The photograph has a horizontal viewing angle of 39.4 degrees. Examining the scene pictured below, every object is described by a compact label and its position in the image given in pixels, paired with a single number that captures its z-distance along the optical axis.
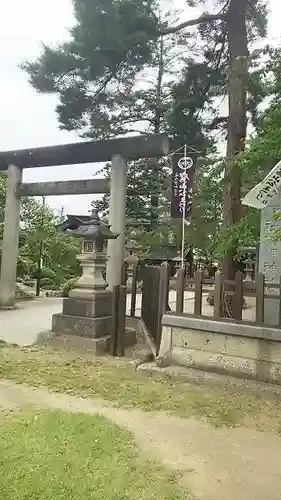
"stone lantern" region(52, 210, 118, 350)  6.89
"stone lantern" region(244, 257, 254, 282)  17.89
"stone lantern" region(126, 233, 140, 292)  22.58
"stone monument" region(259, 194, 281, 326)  6.39
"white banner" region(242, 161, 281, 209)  5.05
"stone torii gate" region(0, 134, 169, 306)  9.49
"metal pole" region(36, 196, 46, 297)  16.64
